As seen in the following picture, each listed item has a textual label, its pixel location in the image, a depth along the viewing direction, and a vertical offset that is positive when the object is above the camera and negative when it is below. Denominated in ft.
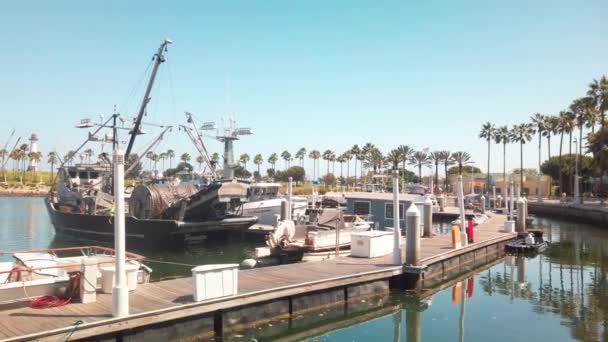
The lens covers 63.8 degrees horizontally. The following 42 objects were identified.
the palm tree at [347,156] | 386.75 +18.34
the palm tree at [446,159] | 321.52 +13.40
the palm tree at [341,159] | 397.88 +16.32
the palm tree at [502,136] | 297.33 +27.06
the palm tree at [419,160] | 325.99 +12.87
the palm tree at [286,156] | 477.24 +22.16
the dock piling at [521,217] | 101.14 -7.85
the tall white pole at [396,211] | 54.39 -3.57
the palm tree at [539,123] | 263.49 +30.57
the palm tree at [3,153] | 422.82 +21.18
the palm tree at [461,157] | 320.09 +14.71
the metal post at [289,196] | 88.69 -3.17
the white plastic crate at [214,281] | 36.76 -7.98
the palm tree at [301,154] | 447.01 +22.78
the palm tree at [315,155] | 433.48 +21.11
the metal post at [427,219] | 85.44 -7.06
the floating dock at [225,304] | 30.99 -9.88
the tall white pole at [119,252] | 31.86 -4.86
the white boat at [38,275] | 34.50 -7.78
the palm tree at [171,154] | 594.24 +29.43
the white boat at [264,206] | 121.49 -6.89
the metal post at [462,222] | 74.48 -6.78
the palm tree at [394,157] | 318.86 +14.86
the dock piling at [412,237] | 53.72 -6.44
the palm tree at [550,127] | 248.73 +27.71
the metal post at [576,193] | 184.52 -5.25
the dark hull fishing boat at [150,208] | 99.40 -6.88
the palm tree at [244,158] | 486.79 +20.26
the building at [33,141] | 583.33 +44.40
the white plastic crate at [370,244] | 61.26 -8.28
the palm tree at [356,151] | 379.82 +21.78
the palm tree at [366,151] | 371.15 +21.46
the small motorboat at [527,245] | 89.86 -12.38
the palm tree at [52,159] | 481.05 +18.47
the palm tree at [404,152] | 320.29 +17.81
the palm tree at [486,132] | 305.94 +30.09
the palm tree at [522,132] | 284.92 +27.98
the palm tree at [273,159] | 473.67 +19.01
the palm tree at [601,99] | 183.21 +31.37
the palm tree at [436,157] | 323.98 +14.55
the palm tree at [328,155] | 414.00 +20.20
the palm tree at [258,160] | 479.00 +18.20
